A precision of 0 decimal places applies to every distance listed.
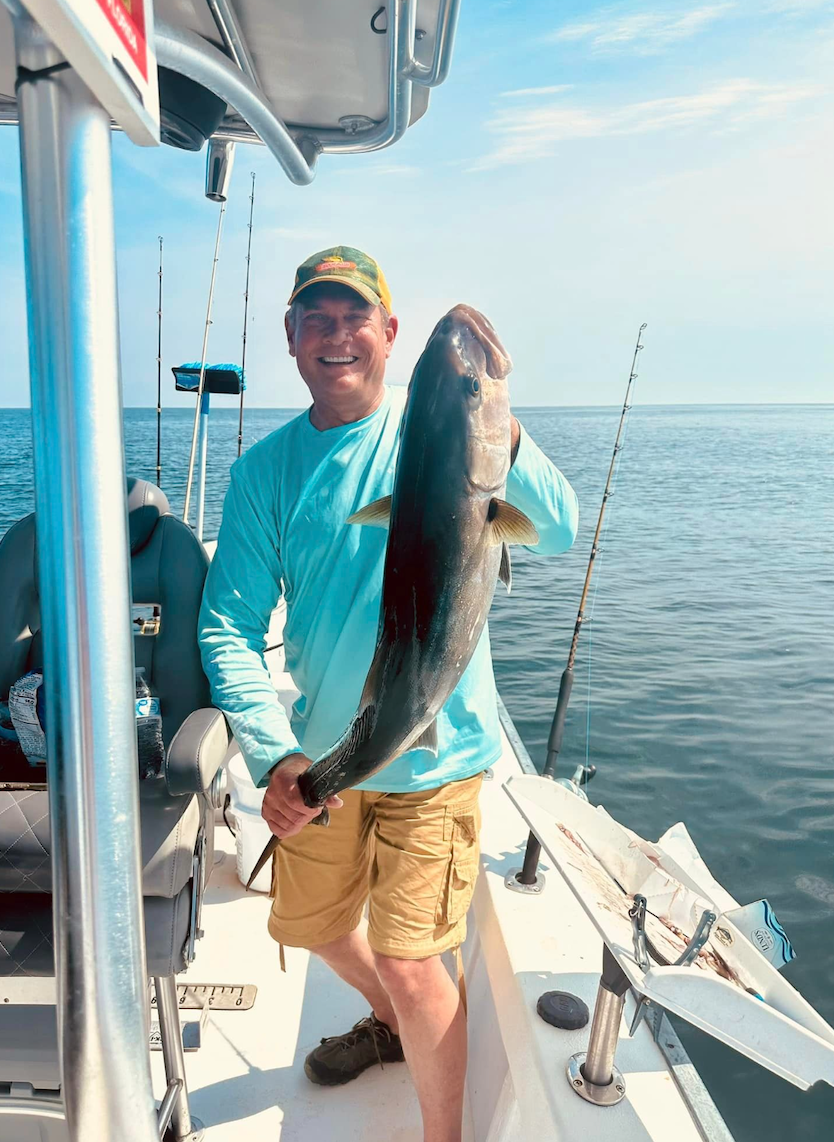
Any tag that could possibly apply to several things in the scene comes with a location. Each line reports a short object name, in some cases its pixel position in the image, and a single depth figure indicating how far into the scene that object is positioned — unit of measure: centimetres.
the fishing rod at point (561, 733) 259
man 204
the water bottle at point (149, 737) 254
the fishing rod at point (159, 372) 590
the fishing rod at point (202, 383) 447
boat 64
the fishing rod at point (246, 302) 573
